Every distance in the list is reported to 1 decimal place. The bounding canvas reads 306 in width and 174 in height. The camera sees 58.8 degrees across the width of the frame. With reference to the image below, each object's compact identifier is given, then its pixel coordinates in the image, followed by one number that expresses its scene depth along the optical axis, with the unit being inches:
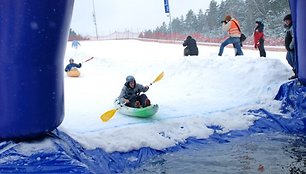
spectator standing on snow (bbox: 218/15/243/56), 306.9
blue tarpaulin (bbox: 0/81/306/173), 128.4
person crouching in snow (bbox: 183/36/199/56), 365.7
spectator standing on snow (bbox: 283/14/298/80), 247.9
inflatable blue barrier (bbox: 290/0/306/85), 218.9
